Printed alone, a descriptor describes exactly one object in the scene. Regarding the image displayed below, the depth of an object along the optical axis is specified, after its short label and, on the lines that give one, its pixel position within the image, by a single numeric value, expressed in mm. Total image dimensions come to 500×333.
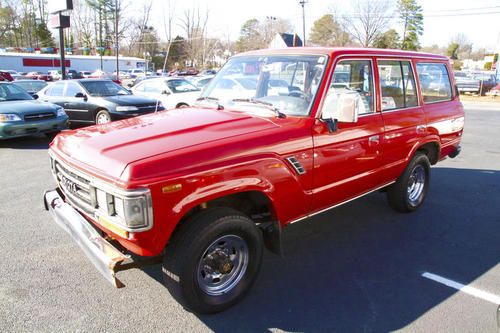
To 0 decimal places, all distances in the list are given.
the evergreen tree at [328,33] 49625
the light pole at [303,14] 43750
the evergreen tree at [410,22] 58969
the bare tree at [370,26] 45531
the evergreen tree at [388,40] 48031
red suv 2607
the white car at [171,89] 12570
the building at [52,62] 54531
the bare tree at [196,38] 74562
